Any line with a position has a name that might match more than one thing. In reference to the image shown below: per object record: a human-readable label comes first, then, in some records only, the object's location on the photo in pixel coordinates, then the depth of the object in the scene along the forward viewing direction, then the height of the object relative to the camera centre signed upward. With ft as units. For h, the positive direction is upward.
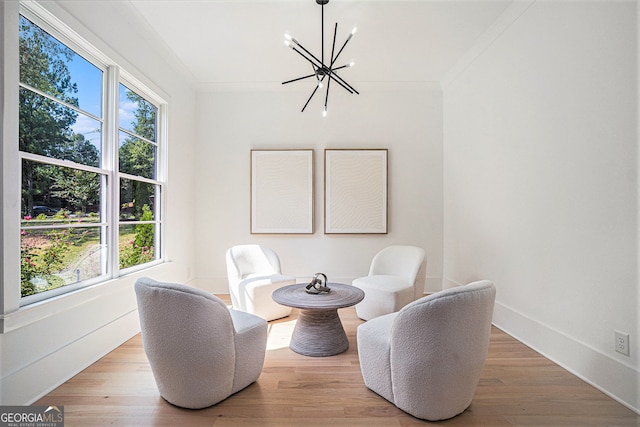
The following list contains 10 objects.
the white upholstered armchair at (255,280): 11.02 -2.41
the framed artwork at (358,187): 15.03 +1.27
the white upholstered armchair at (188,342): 5.74 -2.43
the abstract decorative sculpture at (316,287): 9.21 -2.18
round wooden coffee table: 8.40 -3.07
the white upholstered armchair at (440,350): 5.39 -2.41
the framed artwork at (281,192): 15.06 +1.02
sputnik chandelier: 9.11 +4.26
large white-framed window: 6.66 +1.26
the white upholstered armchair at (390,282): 10.79 -2.46
